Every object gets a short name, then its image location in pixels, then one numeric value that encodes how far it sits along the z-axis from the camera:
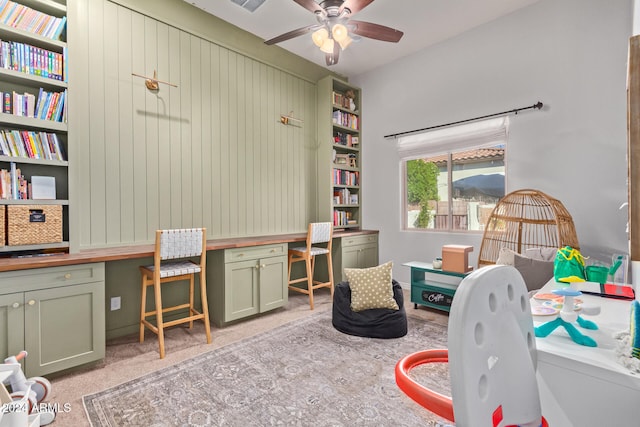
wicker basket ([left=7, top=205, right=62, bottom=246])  2.08
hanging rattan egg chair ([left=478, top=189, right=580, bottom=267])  3.10
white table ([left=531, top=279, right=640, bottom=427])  0.79
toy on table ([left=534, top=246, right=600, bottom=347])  0.96
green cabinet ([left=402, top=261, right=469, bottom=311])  3.25
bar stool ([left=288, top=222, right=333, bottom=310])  3.53
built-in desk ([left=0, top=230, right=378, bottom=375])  1.90
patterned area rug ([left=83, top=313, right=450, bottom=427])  1.70
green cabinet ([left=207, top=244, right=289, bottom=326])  2.99
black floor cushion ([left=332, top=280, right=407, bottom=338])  2.70
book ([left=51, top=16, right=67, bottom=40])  2.28
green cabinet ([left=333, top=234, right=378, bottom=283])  4.23
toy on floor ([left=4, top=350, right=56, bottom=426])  1.64
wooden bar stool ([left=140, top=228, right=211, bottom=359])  2.40
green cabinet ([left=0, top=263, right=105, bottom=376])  1.89
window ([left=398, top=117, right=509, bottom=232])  3.59
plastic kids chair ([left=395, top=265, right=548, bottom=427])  0.60
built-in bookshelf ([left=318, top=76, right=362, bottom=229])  4.38
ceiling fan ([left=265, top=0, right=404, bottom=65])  2.48
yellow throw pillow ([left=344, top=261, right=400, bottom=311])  2.83
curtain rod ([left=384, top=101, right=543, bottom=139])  3.19
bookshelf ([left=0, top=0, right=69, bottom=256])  2.11
